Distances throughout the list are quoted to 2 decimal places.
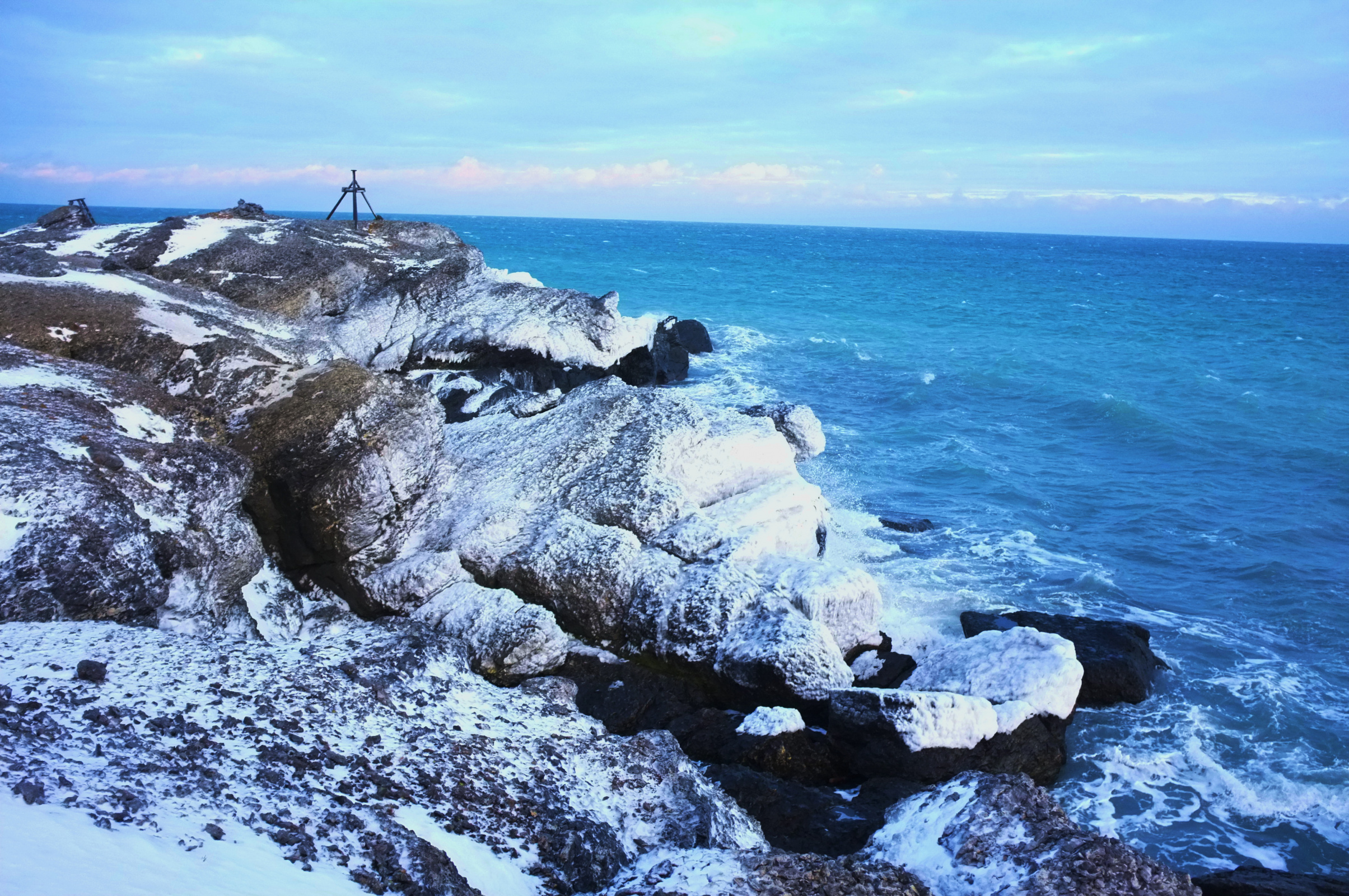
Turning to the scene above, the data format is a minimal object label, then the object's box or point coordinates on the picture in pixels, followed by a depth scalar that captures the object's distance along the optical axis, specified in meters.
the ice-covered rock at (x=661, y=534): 13.82
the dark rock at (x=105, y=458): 12.18
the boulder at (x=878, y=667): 14.92
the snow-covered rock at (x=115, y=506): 10.59
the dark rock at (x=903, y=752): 11.83
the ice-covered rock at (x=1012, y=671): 13.12
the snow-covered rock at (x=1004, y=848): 7.18
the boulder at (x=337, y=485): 14.96
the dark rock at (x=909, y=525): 22.70
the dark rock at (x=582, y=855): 8.09
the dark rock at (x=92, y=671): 8.76
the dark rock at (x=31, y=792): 6.57
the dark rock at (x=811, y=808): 10.33
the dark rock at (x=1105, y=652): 14.87
